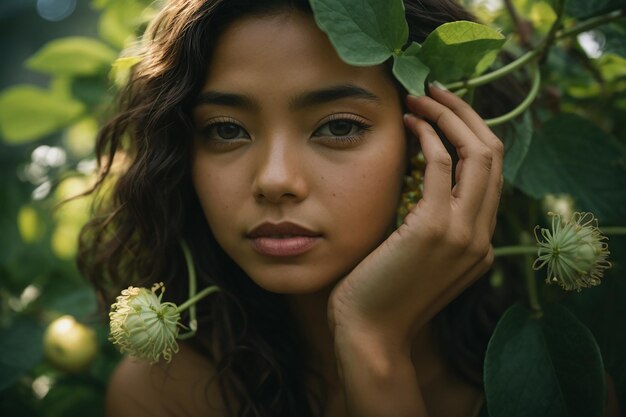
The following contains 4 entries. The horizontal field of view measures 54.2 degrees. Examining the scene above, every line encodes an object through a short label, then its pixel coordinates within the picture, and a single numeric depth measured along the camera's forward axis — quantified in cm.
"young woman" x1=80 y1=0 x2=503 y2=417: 82
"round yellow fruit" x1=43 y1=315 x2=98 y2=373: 116
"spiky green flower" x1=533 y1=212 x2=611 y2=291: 79
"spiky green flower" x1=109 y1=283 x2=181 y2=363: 81
